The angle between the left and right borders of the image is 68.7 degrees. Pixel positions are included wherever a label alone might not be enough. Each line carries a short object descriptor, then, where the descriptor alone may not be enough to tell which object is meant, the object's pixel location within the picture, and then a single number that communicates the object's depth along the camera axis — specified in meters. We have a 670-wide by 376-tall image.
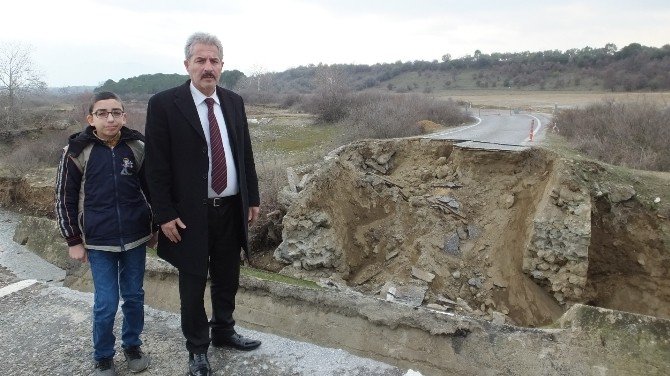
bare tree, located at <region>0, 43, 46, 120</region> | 31.48
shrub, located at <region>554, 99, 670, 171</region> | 14.02
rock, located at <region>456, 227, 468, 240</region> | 8.83
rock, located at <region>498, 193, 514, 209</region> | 8.98
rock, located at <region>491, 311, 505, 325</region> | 7.00
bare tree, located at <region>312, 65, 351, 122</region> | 34.72
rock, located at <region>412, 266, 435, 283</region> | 7.89
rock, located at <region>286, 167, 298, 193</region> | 10.57
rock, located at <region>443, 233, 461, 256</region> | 8.62
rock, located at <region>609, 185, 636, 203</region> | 8.30
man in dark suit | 3.26
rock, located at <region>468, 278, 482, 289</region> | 8.02
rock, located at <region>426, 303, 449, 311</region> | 7.07
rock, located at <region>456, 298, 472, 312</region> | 7.36
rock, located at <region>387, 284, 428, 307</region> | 7.37
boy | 3.37
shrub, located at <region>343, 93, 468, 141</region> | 22.41
